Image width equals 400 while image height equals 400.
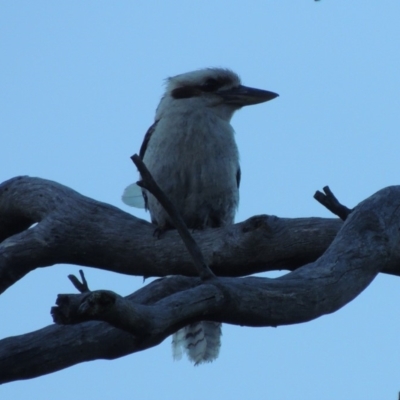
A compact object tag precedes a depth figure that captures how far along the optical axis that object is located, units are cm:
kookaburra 912
